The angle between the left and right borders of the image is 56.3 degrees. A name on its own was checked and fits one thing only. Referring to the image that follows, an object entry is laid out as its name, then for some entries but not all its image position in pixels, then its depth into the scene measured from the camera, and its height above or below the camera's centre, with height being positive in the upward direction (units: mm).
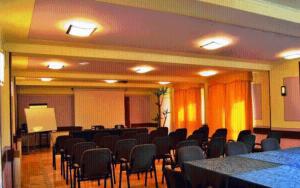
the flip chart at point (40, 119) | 10953 -486
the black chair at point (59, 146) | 6942 -992
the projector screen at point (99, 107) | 12672 -54
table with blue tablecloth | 2662 -738
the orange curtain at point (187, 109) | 11312 -180
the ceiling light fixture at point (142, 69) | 7947 +1071
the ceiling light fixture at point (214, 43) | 5047 +1146
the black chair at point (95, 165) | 4586 -972
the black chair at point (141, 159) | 4941 -964
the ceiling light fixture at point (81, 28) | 3984 +1148
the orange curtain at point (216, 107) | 9865 -103
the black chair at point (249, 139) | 6230 -804
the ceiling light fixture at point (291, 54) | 6404 +1148
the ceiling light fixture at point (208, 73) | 9055 +1052
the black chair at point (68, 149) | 5943 -928
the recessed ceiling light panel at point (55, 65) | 6995 +1076
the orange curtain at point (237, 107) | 8672 -105
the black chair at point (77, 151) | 5262 -848
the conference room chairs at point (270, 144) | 5035 -753
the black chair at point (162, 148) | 6219 -953
